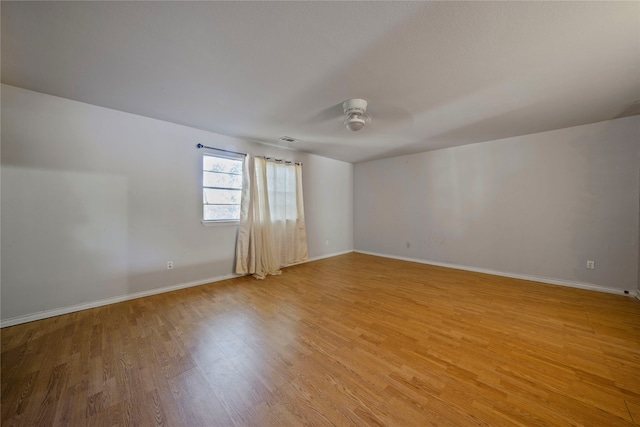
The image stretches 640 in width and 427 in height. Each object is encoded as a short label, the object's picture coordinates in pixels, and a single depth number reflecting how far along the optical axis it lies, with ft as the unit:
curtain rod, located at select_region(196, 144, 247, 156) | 10.71
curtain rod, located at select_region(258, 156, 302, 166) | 13.19
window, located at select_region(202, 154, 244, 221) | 11.27
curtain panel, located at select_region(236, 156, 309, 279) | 12.21
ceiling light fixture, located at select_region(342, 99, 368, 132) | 7.56
